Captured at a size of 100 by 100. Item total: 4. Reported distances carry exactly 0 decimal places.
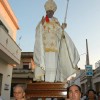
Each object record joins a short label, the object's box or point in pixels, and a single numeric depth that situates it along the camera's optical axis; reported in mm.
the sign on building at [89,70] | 14338
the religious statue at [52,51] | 4977
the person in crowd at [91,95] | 6069
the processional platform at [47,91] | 4289
